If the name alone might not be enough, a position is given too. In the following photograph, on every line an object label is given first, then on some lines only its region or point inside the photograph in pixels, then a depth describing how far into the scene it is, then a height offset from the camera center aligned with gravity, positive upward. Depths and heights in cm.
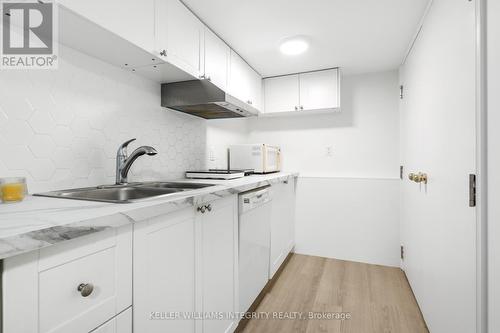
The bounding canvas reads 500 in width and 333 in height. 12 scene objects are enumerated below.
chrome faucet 138 +4
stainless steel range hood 170 +49
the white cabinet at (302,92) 259 +81
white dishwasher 154 -52
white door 103 +2
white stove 190 -6
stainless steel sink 115 -12
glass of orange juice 90 -9
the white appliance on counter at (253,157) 251 +10
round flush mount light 202 +101
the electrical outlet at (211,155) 242 +12
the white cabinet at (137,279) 56 -34
